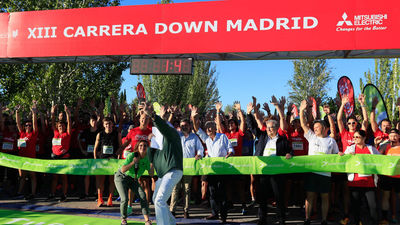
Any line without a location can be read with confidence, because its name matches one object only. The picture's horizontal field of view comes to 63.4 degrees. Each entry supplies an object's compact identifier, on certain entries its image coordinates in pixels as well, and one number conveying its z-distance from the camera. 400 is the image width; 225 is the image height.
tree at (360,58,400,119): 29.59
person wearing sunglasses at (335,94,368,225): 6.11
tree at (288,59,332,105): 41.97
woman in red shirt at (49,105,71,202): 7.56
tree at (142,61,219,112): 32.81
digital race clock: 7.52
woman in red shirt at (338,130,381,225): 5.33
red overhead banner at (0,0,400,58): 6.76
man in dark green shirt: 4.58
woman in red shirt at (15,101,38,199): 7.83
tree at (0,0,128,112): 18.92
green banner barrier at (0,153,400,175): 5.43
